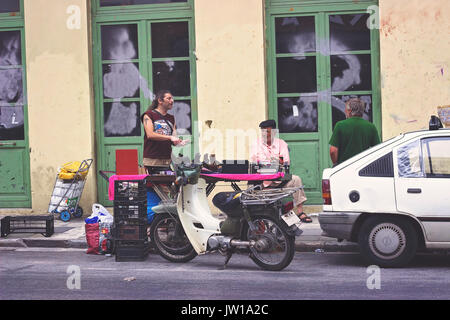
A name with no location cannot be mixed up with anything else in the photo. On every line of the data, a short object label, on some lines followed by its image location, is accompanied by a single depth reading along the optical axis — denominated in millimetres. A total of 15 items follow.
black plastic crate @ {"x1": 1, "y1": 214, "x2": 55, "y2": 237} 10625
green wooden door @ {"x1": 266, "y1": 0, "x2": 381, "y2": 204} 12500
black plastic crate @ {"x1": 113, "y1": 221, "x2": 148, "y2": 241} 8828
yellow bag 12242
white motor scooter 7742
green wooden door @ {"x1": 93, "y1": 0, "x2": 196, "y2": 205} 12875
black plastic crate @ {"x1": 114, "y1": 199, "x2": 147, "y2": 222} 8797
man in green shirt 9211
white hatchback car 7785
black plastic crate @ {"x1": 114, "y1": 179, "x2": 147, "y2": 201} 8805
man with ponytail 9398
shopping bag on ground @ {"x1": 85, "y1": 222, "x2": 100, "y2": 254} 9430
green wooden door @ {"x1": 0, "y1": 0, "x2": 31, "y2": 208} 13266
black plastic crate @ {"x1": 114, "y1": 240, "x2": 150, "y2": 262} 8836
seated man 11219
